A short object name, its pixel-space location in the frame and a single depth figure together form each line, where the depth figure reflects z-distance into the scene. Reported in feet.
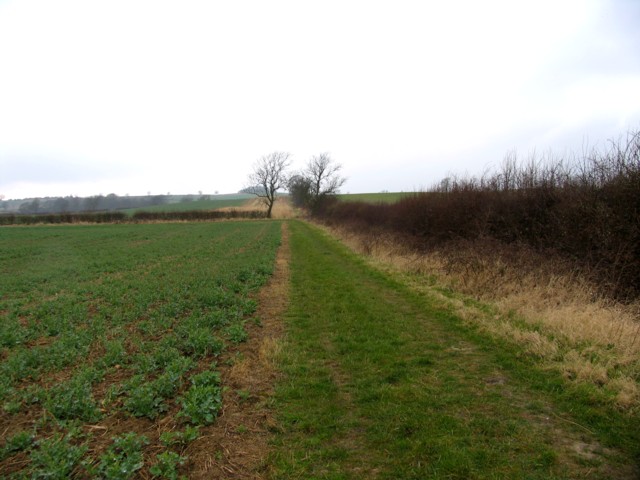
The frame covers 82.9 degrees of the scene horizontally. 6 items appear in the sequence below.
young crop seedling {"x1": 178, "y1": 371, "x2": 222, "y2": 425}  13.11
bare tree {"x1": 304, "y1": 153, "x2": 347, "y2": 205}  194.13
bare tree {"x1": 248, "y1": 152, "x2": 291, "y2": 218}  237.04
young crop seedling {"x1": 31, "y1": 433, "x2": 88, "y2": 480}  9.95
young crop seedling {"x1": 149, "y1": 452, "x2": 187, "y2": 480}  10.25
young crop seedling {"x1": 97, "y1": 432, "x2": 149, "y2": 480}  10.02
